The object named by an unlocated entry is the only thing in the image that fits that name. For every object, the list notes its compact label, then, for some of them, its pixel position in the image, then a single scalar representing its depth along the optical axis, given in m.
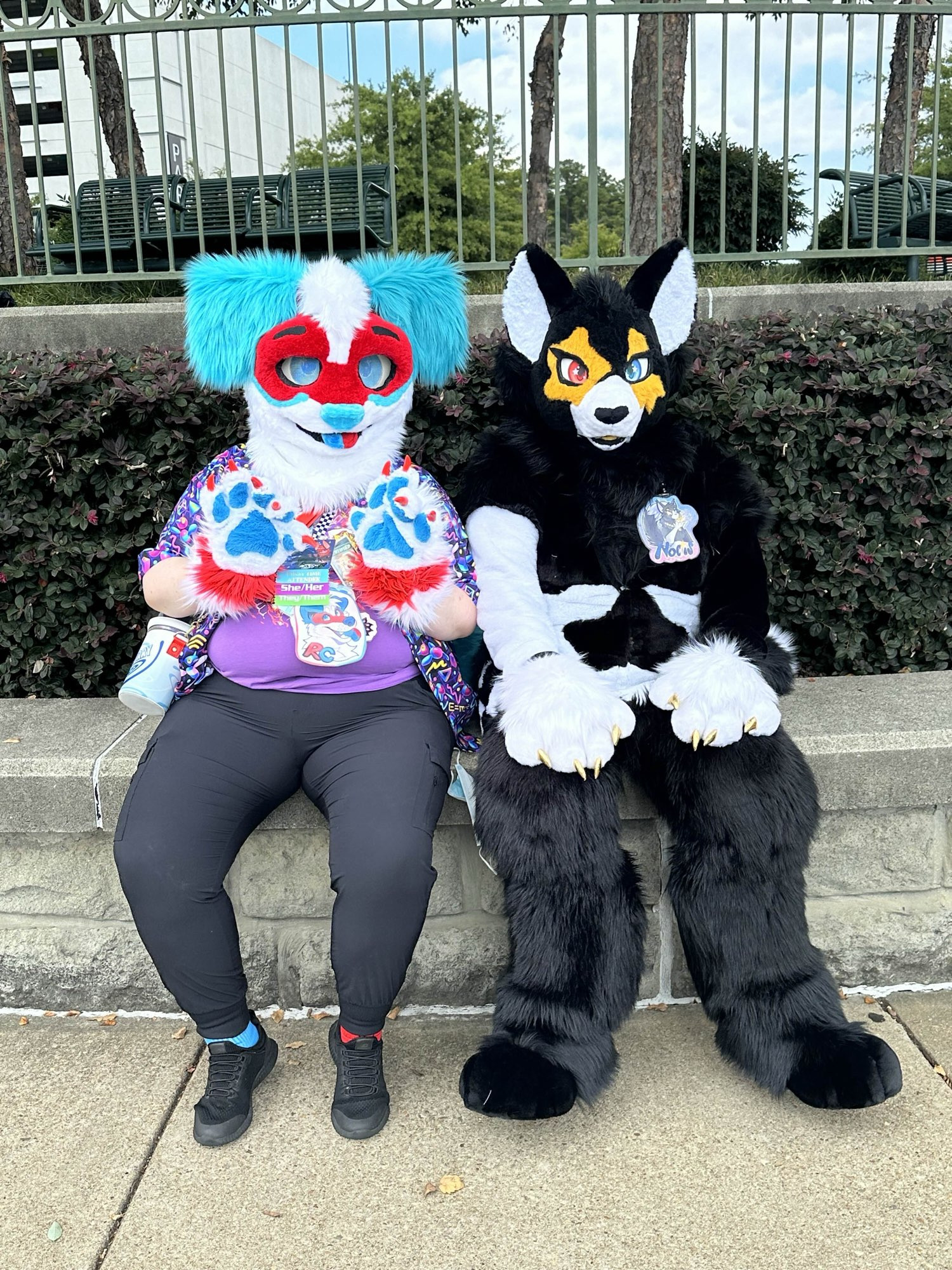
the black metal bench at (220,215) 6.25
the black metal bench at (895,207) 6.22
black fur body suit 2.33
